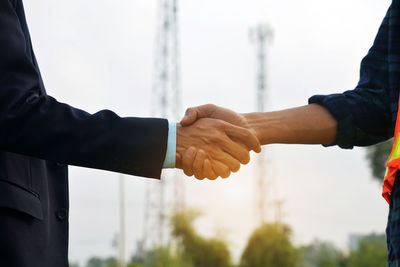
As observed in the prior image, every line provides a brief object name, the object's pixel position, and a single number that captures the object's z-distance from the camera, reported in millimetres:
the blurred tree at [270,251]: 20578
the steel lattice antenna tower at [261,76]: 24406
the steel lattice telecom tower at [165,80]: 21906
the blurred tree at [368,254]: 19328
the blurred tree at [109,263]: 19191
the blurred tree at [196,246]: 21047
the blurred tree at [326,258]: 20203
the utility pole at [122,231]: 24566
